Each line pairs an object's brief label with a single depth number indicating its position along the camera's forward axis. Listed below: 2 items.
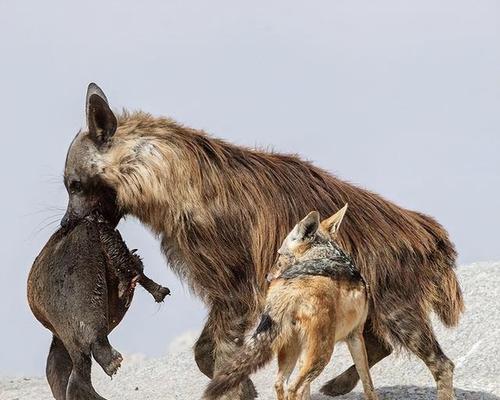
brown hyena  19.48
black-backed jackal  16.59
